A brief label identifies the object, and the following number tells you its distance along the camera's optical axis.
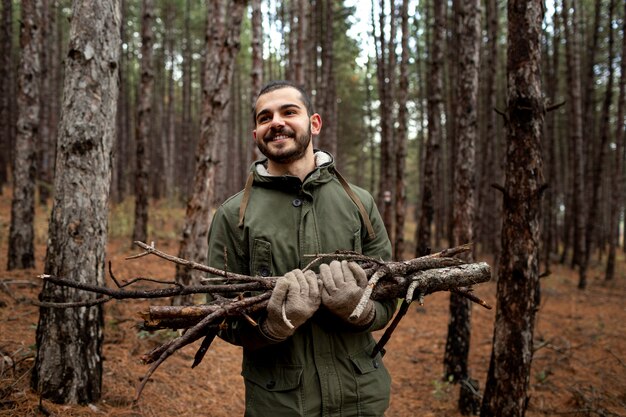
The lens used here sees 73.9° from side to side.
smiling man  1.99
